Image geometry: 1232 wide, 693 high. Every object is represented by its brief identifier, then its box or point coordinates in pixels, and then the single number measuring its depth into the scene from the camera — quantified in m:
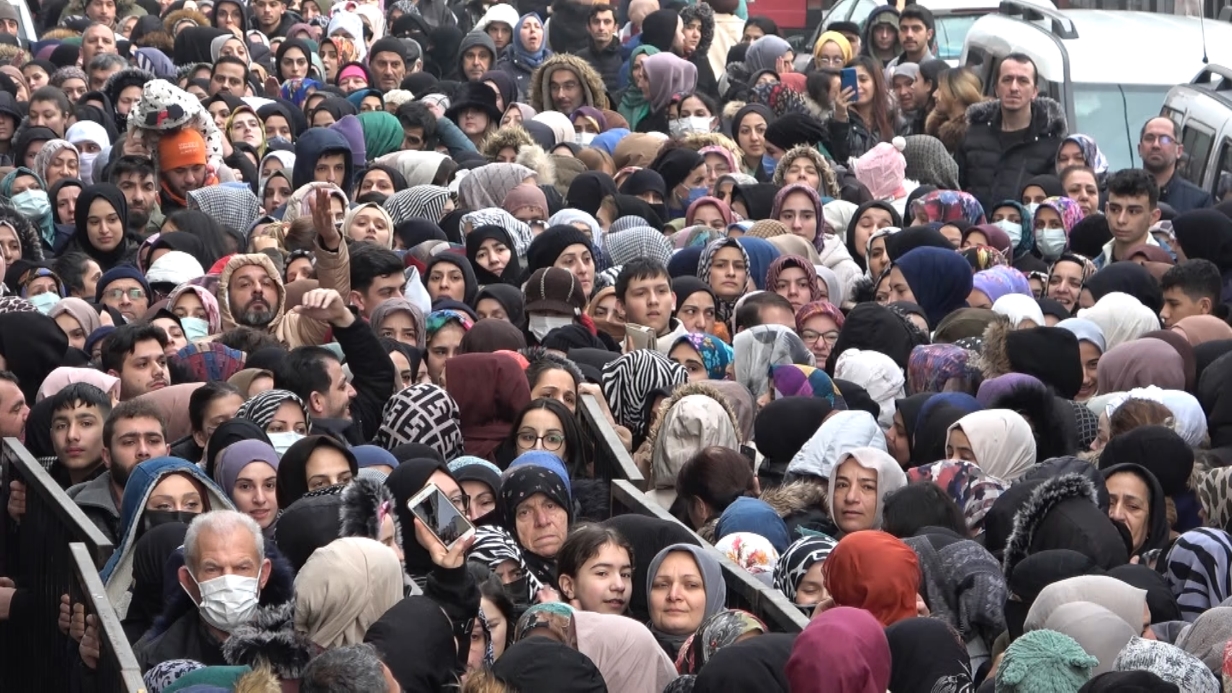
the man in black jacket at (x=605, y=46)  40.41
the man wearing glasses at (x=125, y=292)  24.47
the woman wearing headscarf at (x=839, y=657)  13.09
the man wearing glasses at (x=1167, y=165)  30.83
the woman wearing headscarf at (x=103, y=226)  27.11
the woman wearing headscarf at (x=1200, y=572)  16.28
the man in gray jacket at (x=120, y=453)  18.23
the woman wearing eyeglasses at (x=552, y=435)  19.58
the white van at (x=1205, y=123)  30.77
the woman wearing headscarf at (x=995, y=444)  18.87
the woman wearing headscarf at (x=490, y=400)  20.62
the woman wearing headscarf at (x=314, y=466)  17.28
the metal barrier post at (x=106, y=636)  13.52
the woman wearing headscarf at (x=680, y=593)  15.41
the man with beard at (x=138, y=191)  28.05
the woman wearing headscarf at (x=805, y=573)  15.99
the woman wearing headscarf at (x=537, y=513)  17.14
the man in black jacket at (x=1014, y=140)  32.25
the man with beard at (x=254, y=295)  23.41
